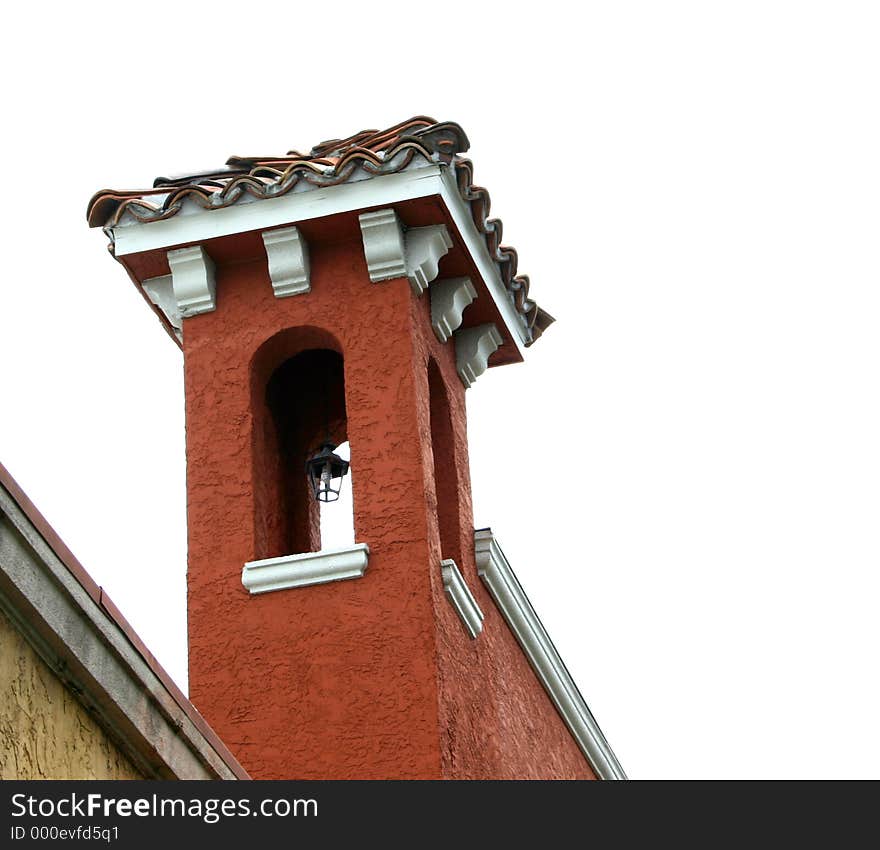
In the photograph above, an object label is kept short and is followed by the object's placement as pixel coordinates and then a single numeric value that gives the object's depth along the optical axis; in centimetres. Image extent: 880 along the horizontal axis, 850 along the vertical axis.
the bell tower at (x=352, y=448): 1995
